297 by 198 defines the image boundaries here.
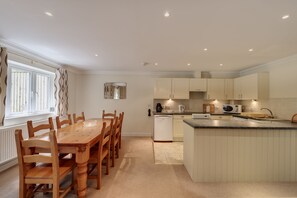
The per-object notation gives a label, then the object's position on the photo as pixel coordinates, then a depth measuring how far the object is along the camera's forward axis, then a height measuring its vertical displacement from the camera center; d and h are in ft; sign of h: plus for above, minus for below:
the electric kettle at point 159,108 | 18.31 -0.82
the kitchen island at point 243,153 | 8.71 -2.76
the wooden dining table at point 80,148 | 6.58 -1.91
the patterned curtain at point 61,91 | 15.90 +0.92
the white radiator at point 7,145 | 9.67 -2.72
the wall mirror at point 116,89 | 19.70 +1.36
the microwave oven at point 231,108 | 17.10 -0.75
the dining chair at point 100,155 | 7.89 -2.78
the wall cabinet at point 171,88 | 18.21 +1.38
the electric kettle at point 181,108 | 18.85 -0.84
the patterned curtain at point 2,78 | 9.72 +1.29
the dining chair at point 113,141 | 10.54 -2.68
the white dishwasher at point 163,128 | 16.99 -2.80
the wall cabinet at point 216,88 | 18.25 +1.40
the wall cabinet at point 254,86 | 14.32 +1.30
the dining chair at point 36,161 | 5.75 -2.32
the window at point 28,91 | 11.53 +0.77
